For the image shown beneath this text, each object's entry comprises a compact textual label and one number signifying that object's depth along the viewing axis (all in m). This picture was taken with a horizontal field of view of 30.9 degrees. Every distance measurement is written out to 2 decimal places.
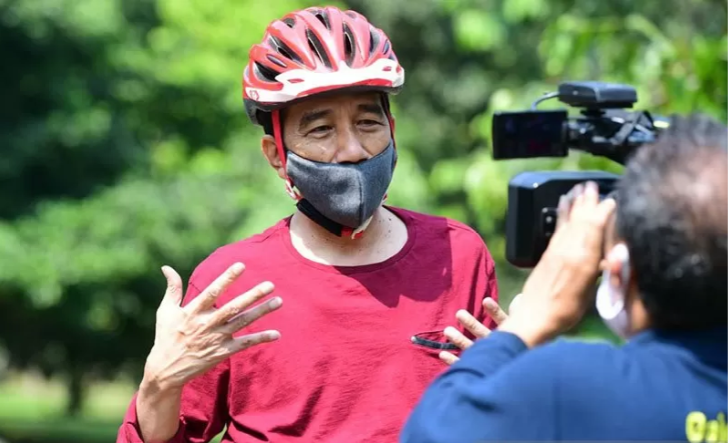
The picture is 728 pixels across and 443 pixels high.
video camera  3.06
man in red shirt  3.73
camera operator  2.59
